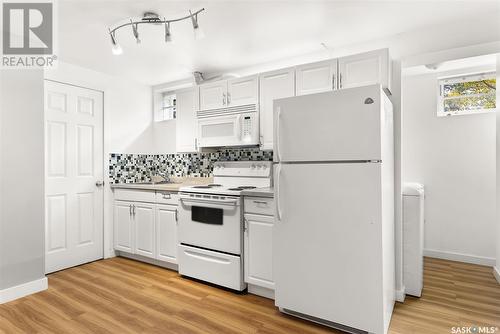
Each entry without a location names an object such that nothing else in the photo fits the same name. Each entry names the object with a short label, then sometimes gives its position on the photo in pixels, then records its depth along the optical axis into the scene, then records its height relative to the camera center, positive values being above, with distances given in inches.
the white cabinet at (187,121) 147.2 +23.4
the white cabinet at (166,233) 131.9 -29.6
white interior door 132.1 -3.6
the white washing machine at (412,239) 105.5 -26.4
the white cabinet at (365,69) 100.8 +34.1
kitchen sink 166.4 -8.5
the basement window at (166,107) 181.1 +37.1
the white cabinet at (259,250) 102.3 -29.4
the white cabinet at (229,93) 129.0 +34.0
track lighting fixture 91.3 +47.7
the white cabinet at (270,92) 119.6 +30.8
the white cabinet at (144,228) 139.4 -29.2
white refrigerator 77.1 -11.8
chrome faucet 170.9 -5.7
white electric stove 109.0 -25.0
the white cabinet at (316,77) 110.0 +34.2
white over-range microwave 126.8 +17.8
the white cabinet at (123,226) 147.9 -30.0
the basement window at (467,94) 141.1 +35.0
